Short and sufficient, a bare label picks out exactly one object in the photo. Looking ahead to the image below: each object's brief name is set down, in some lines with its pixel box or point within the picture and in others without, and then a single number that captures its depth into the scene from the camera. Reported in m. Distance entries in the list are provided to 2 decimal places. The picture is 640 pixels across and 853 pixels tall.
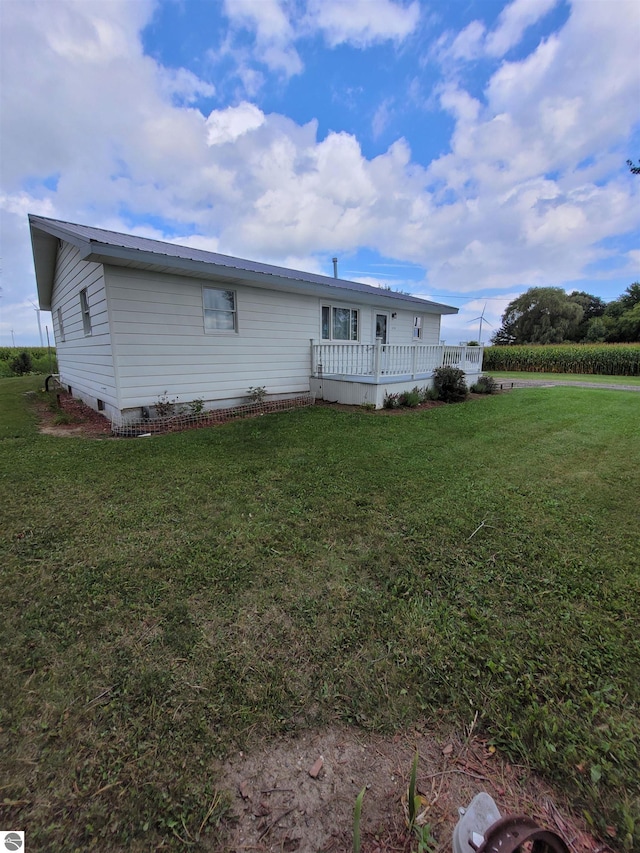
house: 6.77
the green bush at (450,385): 10.32
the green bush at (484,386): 12.44
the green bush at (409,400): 9.06
